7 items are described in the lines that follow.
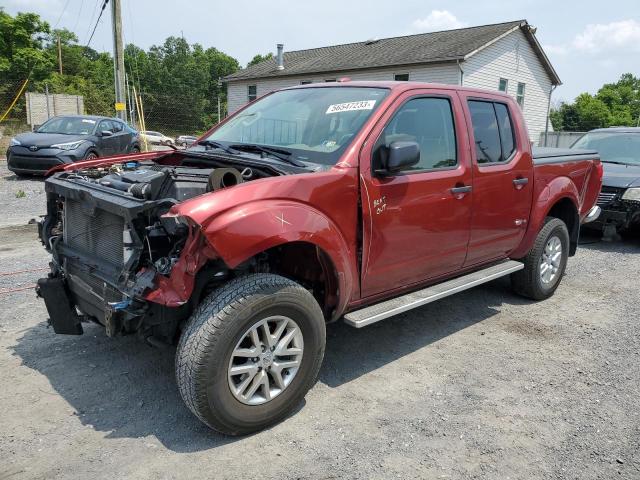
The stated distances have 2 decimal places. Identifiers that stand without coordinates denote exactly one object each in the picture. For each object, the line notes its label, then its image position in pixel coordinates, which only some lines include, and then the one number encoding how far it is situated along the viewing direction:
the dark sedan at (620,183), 7.77
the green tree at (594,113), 52.56
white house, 22.70
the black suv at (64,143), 11.77
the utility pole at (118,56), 16.84
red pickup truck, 2.81
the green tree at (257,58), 89.75
